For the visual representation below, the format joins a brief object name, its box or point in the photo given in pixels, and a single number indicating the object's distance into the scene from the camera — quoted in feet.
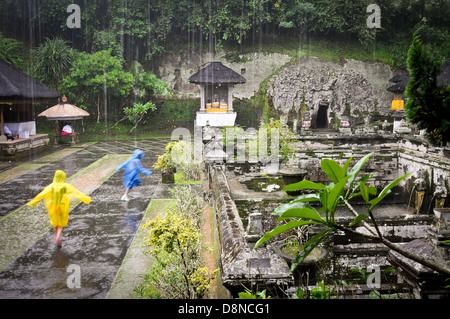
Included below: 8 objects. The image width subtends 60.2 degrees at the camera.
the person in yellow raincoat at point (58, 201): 20.05
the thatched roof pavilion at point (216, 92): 61.46
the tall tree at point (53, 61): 59.41
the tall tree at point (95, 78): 63.00
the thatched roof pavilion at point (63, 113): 55.52
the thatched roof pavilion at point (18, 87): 45.70
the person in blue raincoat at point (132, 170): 28.53
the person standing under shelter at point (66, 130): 58.95
